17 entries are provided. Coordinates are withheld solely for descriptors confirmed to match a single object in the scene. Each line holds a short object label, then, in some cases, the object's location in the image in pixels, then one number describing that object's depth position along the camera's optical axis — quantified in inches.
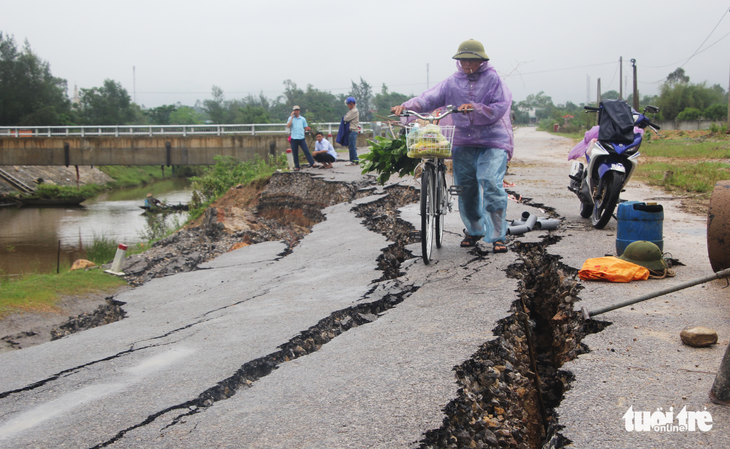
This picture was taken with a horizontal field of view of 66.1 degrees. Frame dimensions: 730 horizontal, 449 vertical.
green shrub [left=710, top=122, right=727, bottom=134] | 1109.4
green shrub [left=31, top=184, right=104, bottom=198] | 1369.3
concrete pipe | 152.7
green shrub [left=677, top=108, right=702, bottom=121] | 1617.9
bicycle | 192.1
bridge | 996.6
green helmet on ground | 175.8
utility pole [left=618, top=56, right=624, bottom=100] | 1756.9
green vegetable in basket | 236.7
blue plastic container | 191.3
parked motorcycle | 243.1
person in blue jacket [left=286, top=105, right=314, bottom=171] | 554.3
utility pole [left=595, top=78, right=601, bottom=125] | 1932.5
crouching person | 598.5
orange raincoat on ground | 171.2
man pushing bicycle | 201.0
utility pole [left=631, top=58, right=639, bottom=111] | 1307.5
